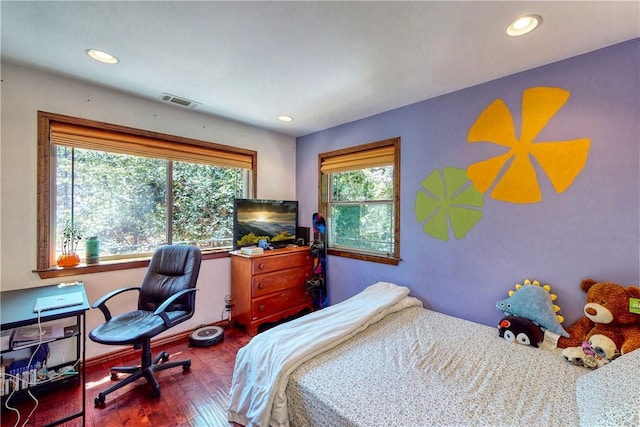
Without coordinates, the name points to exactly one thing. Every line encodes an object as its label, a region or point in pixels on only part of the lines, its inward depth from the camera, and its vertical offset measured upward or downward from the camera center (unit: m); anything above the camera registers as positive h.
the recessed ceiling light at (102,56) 1.78 +1.11
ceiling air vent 2.49 +1.12
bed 1.13 -0.88
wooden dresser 2.85 -0.83
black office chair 1.85 -0.82
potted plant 2.16 -0.28
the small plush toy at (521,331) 1.79 -0.82
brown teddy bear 1.53 -0.63
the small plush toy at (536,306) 1.80 -0.66
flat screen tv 3.10 -0.10
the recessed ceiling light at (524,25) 1.46 +1.09
